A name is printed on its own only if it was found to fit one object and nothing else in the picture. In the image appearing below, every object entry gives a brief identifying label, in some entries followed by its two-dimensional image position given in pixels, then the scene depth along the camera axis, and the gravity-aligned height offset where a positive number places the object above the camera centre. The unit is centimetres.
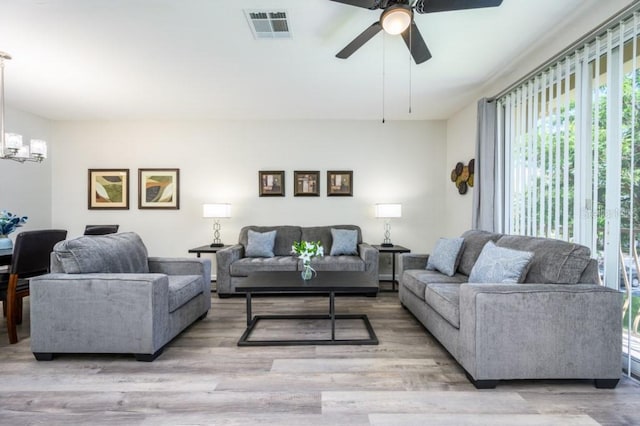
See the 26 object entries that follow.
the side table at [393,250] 424 -54
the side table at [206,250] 425 -55
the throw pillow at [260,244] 430 -47
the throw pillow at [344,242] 438 -44
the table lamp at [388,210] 447 +2
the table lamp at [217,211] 449 -1
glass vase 285 -59
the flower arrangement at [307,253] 287 -39
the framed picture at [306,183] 491 +45
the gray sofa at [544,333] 187 -74
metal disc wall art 406 +50
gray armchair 222 -75
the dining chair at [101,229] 434 -28
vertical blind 213 +61
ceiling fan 180 +123
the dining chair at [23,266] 254 -49
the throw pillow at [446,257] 310 -47
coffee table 254 -64
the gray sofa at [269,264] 395 -68
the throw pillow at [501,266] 221 -40
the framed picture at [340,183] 491 +45
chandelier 290 +61
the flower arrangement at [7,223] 271 -12
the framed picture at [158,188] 493 +35
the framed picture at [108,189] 495 +34
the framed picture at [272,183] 491 +44
